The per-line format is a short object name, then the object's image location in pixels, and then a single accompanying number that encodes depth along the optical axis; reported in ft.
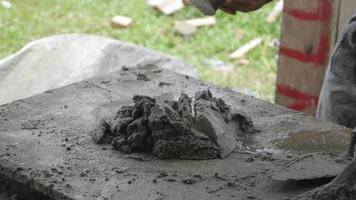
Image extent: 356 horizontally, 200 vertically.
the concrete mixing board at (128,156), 6.77
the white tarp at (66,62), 12.17
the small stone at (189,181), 6.87
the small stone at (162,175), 6.98
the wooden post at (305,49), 12.49
